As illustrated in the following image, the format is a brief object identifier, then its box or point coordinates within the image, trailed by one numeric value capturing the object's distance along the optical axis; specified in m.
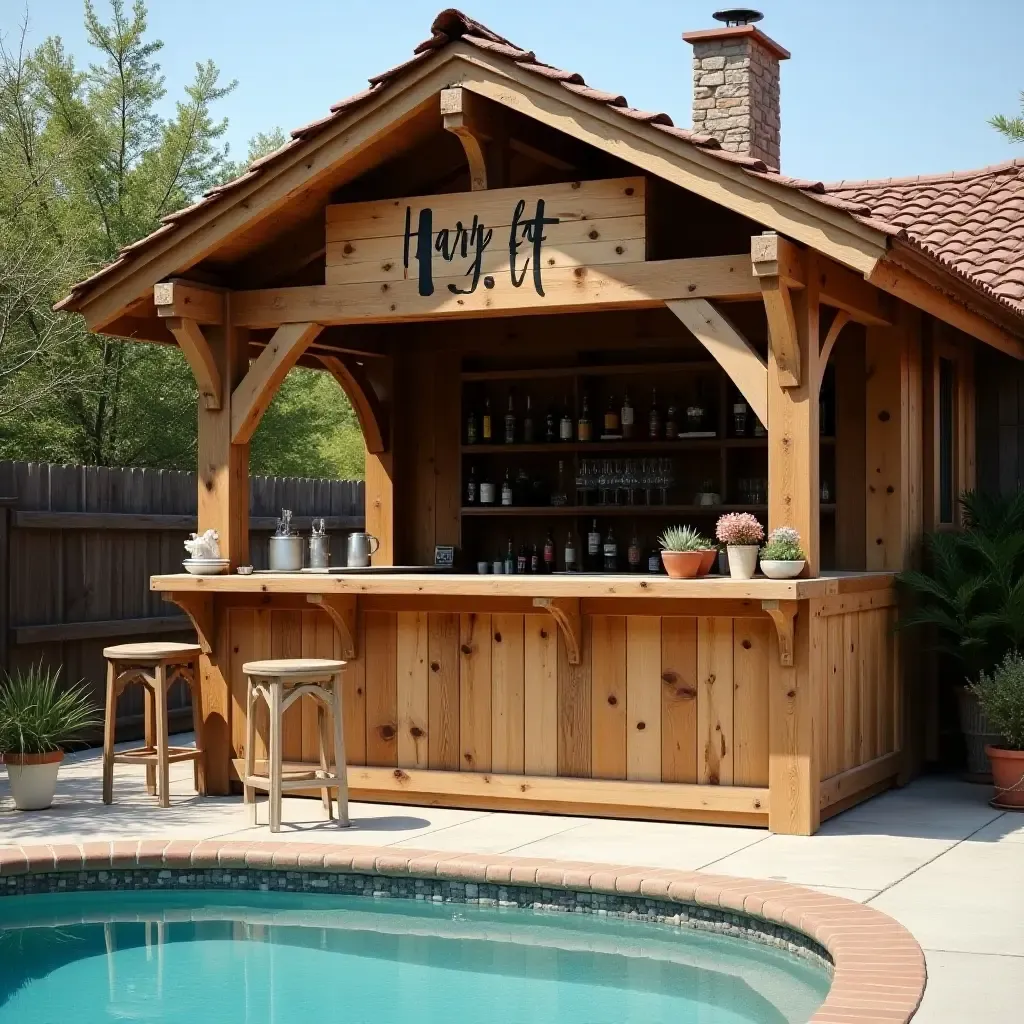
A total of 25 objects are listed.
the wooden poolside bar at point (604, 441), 7.52
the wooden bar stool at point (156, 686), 8.34
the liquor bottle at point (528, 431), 10.49
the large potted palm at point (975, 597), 8.64
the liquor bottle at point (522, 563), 10.62
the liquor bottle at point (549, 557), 10.54
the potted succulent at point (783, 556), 7.35
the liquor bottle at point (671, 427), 10.08
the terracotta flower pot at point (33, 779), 8.23
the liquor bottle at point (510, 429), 10.55
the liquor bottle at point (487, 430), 10.64
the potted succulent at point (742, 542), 7.53
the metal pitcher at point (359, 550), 9.84
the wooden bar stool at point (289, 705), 7.66
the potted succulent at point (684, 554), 7.67
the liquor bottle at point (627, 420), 10.30
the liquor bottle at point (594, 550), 10.39
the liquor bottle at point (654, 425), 10.20
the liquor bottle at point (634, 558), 10.25
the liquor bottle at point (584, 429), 10.33
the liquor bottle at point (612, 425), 10.35
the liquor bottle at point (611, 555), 10.23
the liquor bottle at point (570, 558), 10.47
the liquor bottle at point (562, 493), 10.48
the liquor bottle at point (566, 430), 10.38
